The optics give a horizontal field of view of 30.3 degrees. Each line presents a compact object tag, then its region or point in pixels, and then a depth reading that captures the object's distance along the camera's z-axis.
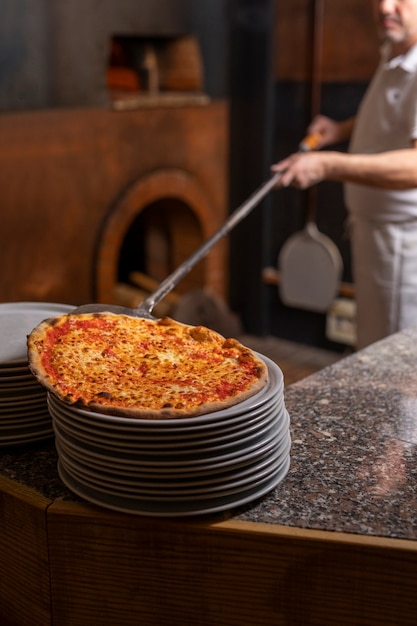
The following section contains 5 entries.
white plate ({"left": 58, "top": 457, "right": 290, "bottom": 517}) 1.18
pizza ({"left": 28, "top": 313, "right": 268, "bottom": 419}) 1.16
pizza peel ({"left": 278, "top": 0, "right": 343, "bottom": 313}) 3.88
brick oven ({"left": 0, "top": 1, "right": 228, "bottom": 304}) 3.32
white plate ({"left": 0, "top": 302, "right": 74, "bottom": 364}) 1.42
